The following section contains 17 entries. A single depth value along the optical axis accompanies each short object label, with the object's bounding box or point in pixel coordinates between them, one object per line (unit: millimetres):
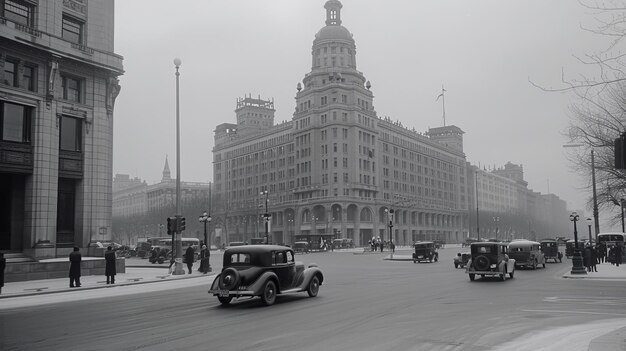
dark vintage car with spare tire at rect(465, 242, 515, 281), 23625
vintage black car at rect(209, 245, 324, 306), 15469
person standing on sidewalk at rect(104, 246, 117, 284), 24562
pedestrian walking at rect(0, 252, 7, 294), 20266
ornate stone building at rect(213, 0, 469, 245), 108500
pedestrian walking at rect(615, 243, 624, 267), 33438
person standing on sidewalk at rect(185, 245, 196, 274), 31203
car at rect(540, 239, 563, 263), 41031
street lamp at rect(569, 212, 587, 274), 26906
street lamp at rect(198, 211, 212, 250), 38097
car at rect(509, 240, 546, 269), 31688
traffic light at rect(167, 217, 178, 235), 29203
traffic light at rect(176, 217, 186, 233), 29453
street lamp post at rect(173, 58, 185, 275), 30375
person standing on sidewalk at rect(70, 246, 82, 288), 22828
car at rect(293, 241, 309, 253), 70438
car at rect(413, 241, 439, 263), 43356
